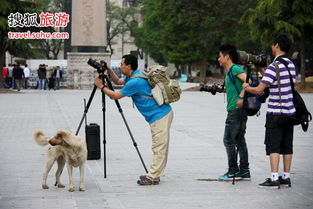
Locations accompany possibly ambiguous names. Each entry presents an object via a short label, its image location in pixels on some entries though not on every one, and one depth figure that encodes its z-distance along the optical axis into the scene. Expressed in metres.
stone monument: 43.25
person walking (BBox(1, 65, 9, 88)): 48.38
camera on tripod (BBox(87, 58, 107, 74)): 9.40
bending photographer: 9.33
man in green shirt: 9.31
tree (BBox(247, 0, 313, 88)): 39.22
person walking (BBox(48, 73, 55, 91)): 48.00
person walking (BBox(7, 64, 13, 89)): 48.88
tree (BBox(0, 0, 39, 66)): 41.84
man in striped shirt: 8.77
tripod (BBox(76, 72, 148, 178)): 9.45
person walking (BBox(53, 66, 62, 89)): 49.36
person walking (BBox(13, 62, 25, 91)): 46.22
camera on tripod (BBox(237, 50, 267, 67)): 9.09
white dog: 8.62
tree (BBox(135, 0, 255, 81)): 49.00
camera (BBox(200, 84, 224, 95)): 9.49
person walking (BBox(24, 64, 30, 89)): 48.83
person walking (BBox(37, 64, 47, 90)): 48.22
